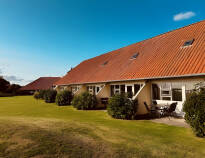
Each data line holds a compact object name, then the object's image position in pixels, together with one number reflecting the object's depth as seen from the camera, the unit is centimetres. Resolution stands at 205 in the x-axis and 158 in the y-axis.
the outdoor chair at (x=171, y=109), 965
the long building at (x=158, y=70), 978
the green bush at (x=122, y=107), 1048
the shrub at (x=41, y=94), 3019
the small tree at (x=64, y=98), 1964
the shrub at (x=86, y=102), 1553
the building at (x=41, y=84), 5178
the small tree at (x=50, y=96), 2355
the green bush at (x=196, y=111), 617
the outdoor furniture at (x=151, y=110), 1088
